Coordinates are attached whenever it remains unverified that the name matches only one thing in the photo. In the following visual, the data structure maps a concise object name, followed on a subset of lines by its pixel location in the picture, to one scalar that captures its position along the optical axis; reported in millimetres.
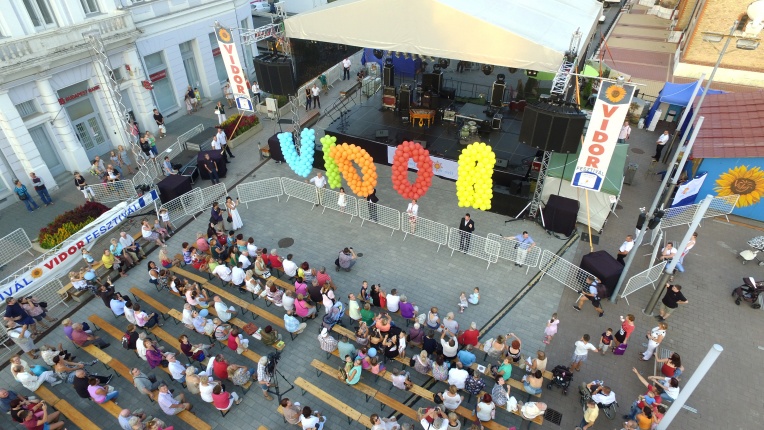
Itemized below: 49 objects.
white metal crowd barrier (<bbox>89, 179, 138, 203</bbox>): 16953
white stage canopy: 13594
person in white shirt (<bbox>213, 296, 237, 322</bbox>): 10905
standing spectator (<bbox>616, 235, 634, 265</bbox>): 12767
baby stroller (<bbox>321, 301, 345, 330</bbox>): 11172
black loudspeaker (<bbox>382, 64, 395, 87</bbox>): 21777
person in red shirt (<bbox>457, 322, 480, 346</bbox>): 10359
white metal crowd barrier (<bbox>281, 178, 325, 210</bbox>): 16234
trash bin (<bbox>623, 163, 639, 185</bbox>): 17422
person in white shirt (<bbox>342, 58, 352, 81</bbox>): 27373
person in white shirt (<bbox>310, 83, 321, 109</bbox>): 23781
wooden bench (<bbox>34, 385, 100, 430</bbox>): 9505
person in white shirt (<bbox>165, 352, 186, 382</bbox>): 9734
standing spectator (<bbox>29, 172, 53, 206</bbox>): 16578
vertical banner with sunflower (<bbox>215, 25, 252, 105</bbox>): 15406
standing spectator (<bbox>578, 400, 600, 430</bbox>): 8704
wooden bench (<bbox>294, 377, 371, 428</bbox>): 9328
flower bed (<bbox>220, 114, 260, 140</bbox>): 20625
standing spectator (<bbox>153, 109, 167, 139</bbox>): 21531
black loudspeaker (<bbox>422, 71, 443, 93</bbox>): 22062
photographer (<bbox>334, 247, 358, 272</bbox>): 13216
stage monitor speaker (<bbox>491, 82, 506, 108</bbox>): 20453
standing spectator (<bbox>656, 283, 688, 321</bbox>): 11344
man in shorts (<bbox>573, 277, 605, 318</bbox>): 11862
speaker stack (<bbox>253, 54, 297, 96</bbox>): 15695
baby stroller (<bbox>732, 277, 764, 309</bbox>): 12211
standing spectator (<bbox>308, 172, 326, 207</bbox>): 15895
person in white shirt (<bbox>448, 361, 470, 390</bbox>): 9391
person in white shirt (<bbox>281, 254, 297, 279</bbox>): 12477
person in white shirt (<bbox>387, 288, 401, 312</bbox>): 11478
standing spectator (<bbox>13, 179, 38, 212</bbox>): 16484
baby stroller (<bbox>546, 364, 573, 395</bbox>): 9859
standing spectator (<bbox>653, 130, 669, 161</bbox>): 18203
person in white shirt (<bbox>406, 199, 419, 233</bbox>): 14422
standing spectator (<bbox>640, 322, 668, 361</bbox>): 10266
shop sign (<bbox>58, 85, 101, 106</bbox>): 17806
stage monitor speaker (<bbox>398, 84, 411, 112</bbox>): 20750
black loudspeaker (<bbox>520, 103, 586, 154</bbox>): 12469
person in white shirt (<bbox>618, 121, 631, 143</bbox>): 18594
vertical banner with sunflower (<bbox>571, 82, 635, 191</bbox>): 11305
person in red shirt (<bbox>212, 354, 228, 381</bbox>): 9844
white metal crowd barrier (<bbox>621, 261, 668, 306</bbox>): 12227
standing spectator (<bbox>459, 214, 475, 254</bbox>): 13641
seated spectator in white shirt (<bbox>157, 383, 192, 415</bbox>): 9125
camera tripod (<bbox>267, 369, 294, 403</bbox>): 10055
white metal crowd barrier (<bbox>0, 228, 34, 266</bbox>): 14258
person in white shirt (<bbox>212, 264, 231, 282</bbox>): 12383
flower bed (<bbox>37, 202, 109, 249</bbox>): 14281
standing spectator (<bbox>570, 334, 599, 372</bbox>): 10117
